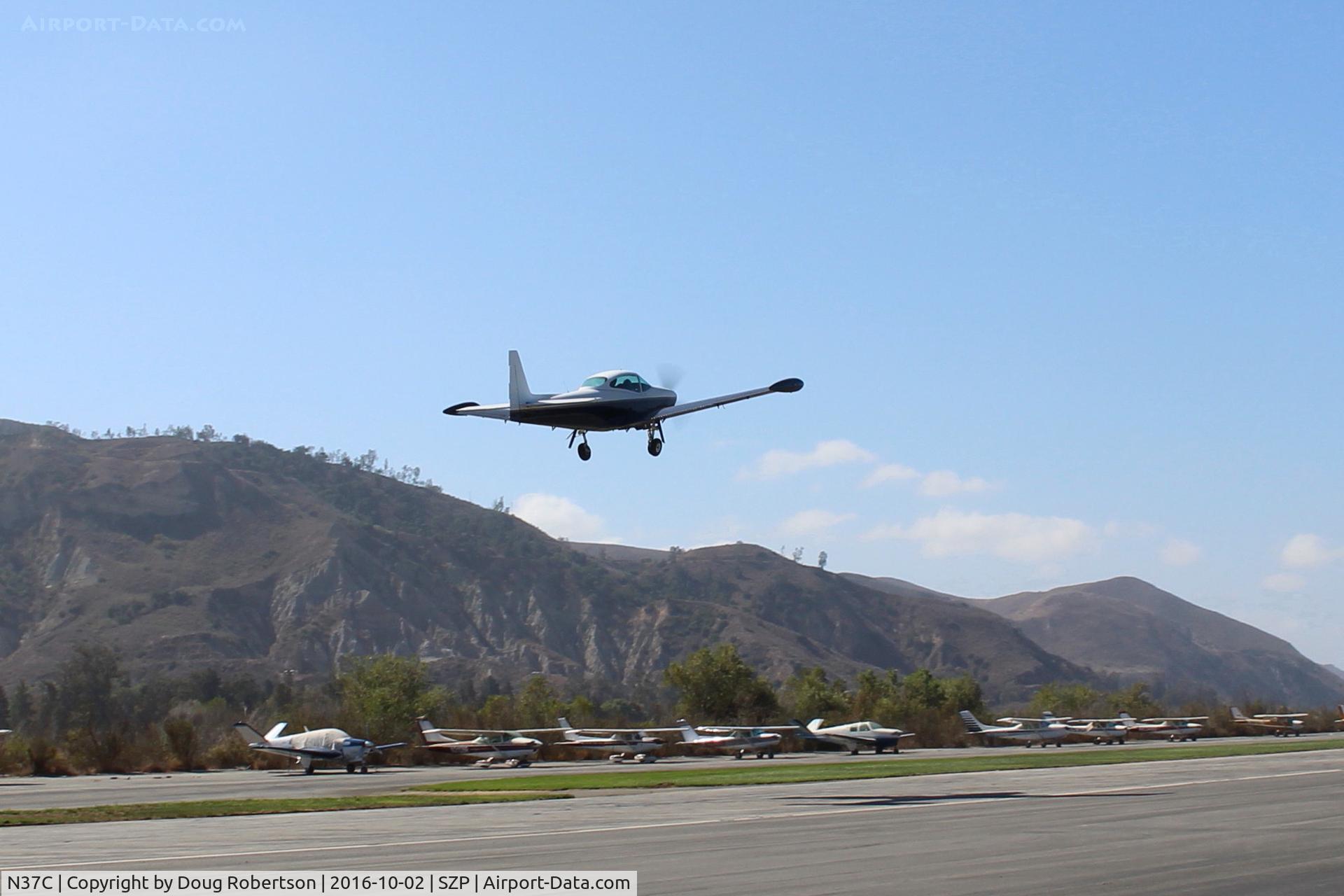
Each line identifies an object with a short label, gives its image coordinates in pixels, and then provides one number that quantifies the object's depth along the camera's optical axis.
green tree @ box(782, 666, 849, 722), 130.75
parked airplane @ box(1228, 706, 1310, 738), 115.00
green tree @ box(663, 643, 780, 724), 123.62
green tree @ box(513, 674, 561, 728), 117.50
